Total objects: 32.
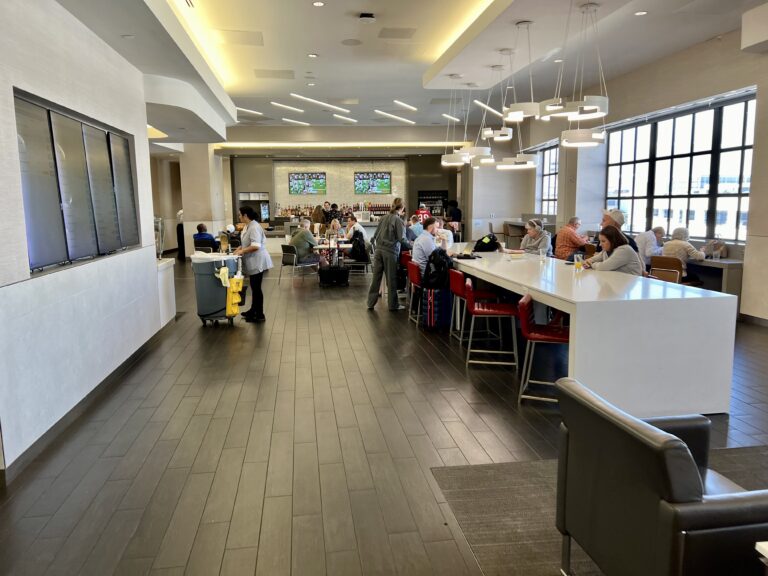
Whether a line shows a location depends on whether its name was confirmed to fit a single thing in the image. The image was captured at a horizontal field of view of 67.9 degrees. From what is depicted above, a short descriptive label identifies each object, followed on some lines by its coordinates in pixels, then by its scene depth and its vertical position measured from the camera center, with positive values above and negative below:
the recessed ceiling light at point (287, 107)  12.62 +2.08
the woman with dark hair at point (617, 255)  5.18 -0.57
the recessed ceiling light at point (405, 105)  12.78 +2.09
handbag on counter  7.89 -0.80
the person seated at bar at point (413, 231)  9.30 -0.56
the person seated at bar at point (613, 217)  7.30 -0.32
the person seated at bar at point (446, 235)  8.46 -0.60
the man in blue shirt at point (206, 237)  12.35 -0.79
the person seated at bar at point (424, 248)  7.04 -0.63
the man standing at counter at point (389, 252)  7.96 -0.77
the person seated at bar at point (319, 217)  13.71 -0.45
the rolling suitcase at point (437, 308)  7.01 -1.37
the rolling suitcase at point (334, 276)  10.84 -1.47
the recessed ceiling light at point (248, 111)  13.27 +2.08
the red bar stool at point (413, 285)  6.90 -1.15
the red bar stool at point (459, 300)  5.71 -1.23
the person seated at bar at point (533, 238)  8.43 -0.66
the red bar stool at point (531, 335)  4.22 -1.04
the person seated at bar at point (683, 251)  7.63 -0.79
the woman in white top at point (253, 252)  7.30 -0.67
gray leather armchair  1.64 -0.95
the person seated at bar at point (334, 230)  11.68 -0.66
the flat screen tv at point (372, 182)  19.97 +0.53
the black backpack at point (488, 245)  8.16 -0.71
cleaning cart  7.10 -1.07
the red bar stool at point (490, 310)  5.18 -1.04
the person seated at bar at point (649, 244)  8.22 -0.75
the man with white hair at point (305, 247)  10.99 -0.92
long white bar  3.85 -1.06
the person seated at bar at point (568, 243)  8.09 -0.70
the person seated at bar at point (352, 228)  11.27 -0.61
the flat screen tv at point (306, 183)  19.72 +0.54
